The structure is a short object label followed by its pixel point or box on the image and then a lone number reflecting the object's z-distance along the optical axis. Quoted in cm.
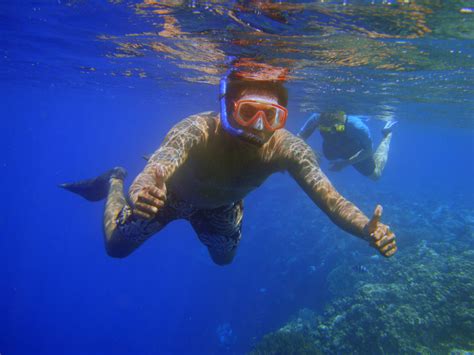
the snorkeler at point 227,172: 300
